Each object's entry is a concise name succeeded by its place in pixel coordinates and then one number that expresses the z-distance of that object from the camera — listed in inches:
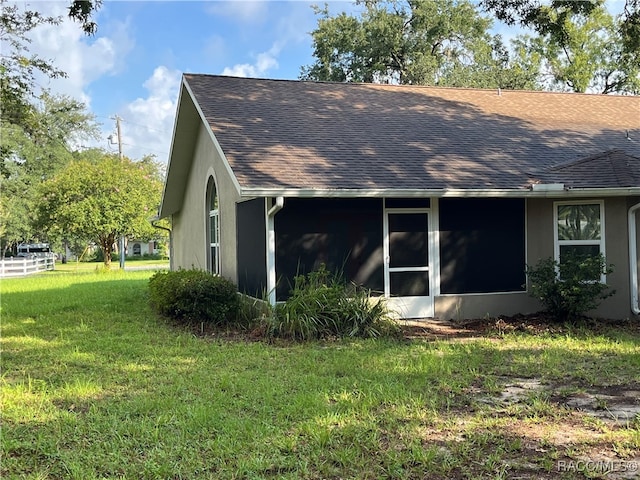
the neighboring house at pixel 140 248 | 2647.6
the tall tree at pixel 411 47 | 1193.4
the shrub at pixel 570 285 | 374.6
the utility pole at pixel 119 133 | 1649.9
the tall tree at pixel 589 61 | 1146.0
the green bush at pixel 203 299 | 394.3
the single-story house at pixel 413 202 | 384.2
